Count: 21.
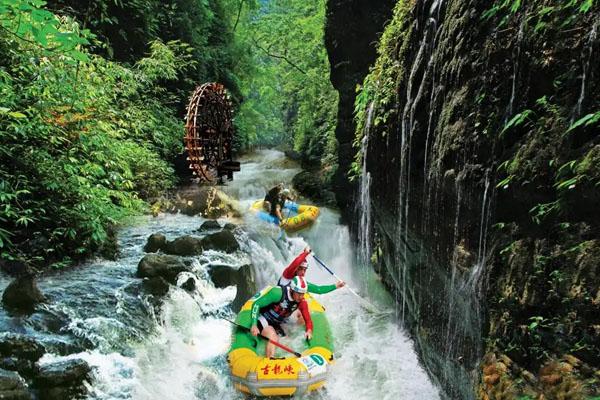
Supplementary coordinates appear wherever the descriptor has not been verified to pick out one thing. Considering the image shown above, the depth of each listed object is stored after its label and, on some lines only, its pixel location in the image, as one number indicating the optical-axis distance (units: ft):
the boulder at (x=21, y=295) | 17.99
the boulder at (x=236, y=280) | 26.84
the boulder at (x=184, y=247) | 29.01
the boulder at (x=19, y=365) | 14.96
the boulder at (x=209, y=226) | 36.21
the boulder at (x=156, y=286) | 22.80
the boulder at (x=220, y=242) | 31.22
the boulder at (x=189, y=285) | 24.69
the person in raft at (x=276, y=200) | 42.22
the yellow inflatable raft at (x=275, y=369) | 17.89
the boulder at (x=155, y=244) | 29.30
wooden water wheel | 32.83
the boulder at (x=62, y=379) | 14.75
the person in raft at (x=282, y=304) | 22.22
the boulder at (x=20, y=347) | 15.43
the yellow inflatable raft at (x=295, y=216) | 39.93
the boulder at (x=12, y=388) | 13.44
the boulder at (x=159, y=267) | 24.40
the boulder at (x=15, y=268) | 20.98
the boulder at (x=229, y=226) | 35.53
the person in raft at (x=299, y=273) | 23.03
